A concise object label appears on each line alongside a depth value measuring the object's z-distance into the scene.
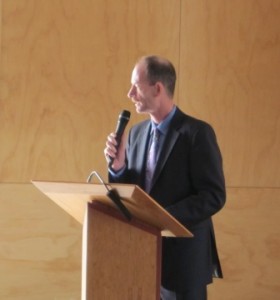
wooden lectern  6.80
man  7.39
